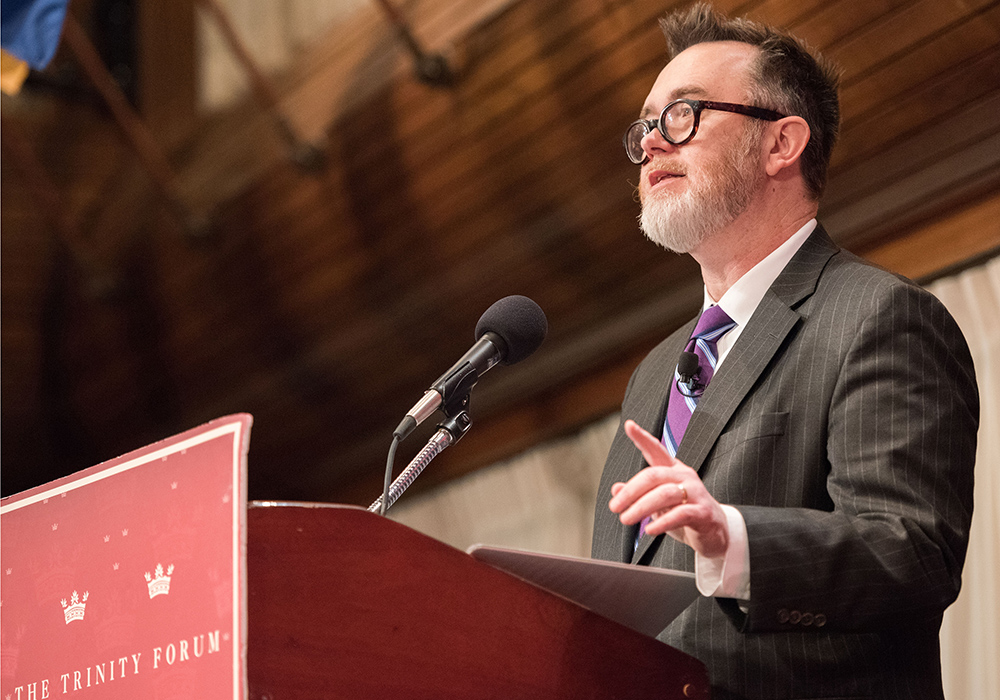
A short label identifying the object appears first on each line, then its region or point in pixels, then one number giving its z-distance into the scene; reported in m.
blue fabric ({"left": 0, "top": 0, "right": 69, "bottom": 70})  4.86
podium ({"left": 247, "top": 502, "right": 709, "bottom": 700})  3.30
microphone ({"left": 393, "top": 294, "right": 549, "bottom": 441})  3.59
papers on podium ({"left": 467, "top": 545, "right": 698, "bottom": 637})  3.36
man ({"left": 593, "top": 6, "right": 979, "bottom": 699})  3.41
